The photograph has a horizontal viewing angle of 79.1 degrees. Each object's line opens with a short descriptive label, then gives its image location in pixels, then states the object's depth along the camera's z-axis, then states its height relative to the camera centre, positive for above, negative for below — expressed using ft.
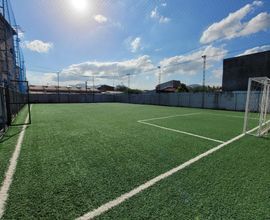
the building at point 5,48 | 36.06 +11.14
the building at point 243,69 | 68.49 +11.24
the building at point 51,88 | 130.82 +3.52
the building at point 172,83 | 194.75 +12.41
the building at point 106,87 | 241.65 +8.34
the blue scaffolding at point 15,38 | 34.54 +16.44
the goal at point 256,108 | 17.63 -3.36
